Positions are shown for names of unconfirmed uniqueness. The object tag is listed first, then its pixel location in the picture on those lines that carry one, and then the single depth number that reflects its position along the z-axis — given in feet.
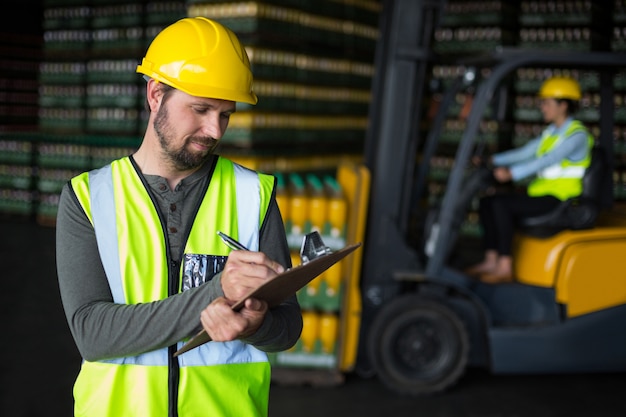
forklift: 17.76
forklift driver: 17.56
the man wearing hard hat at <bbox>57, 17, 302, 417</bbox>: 5.83
